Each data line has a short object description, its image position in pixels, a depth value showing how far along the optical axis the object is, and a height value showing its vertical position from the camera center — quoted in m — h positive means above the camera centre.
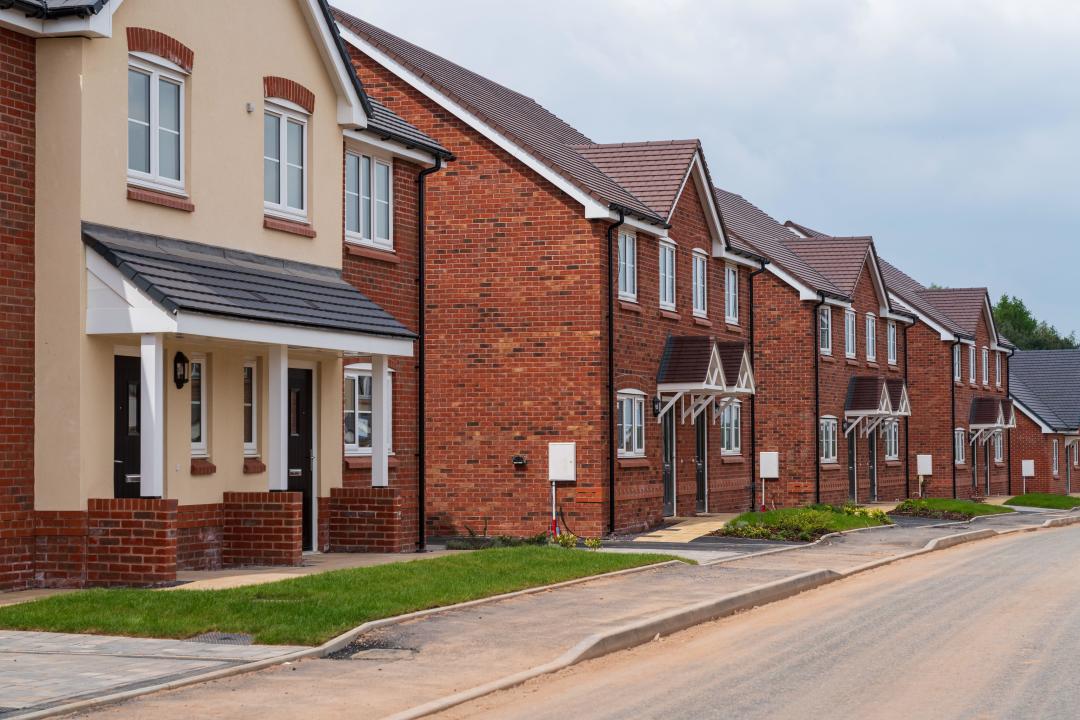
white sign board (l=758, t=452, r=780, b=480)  32.75 -0.84
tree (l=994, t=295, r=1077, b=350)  111.38 +7.39
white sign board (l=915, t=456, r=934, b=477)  45.47 -1.22
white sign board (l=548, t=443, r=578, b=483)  24.64 -0.58
